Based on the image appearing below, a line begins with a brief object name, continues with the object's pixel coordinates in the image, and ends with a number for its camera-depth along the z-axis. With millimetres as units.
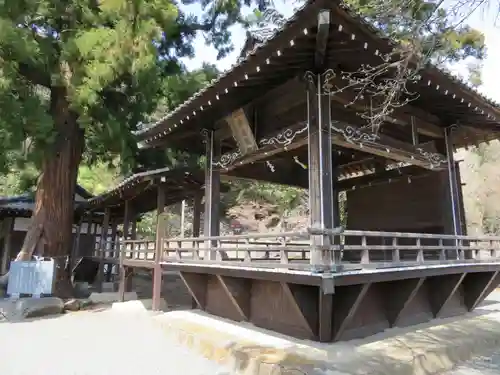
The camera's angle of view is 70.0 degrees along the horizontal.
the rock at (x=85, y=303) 9562
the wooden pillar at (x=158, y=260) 8125
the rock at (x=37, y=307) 8498
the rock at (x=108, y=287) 12457
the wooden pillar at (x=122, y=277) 10195
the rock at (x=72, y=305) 9227
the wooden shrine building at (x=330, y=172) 4898
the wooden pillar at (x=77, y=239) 15023
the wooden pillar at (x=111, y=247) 15361
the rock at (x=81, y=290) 11498
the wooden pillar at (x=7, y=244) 13828
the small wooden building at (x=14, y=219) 13344
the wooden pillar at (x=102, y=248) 12703
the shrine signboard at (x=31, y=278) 9523
